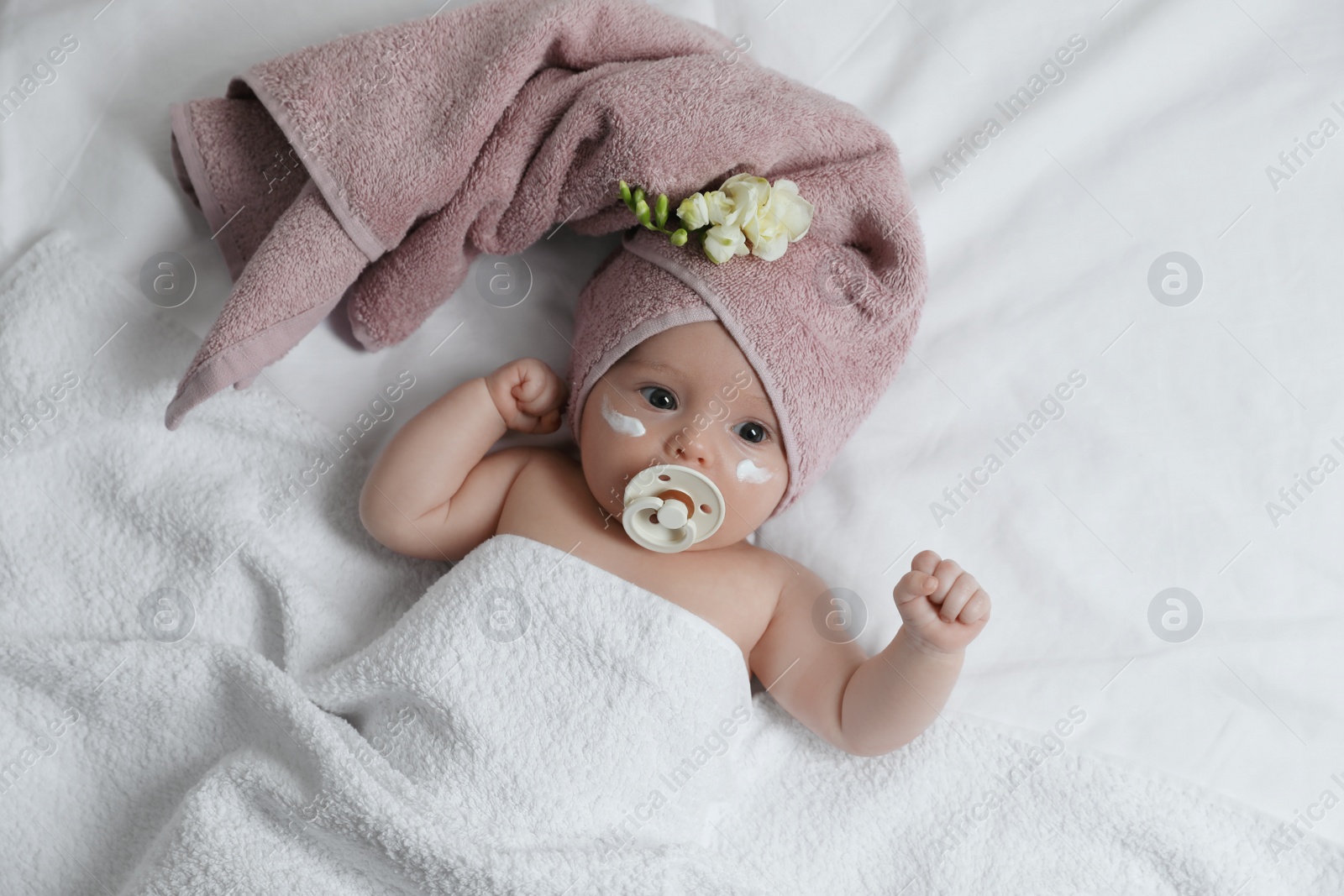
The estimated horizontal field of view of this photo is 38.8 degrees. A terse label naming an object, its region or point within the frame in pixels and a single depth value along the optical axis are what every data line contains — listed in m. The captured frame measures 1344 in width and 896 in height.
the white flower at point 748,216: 0.77
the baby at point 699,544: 0.78
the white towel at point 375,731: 0.76
